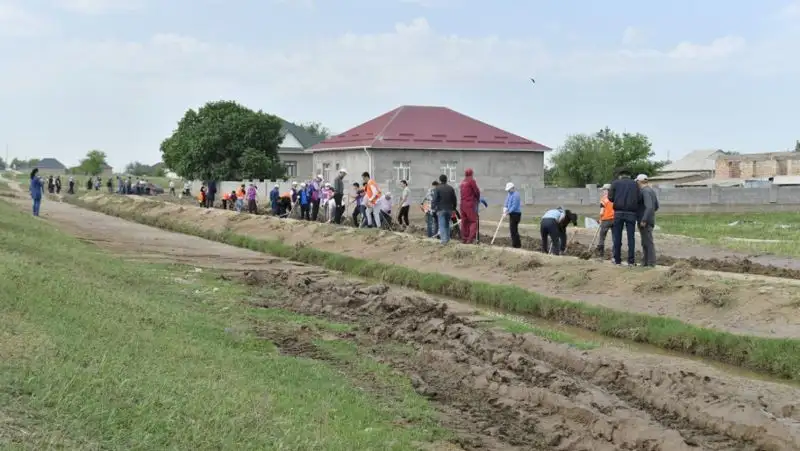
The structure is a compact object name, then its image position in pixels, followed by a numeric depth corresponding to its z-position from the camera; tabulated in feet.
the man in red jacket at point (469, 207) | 73.56
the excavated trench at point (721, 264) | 65.41
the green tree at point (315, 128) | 527.60
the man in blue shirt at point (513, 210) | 72.67
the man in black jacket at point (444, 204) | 74.28
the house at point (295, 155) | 271.69
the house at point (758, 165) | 279.08
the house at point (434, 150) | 177.99
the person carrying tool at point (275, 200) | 133.28
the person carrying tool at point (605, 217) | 63.63
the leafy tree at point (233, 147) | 233.35
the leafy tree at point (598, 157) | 272.72
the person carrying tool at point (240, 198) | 149.42
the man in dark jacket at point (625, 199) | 56.80
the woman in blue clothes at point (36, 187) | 115.03
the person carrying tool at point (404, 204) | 100.84
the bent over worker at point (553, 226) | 69.36
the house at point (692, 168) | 308.60
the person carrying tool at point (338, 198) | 105.66
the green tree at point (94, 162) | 481.46
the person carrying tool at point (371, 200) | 97.66
